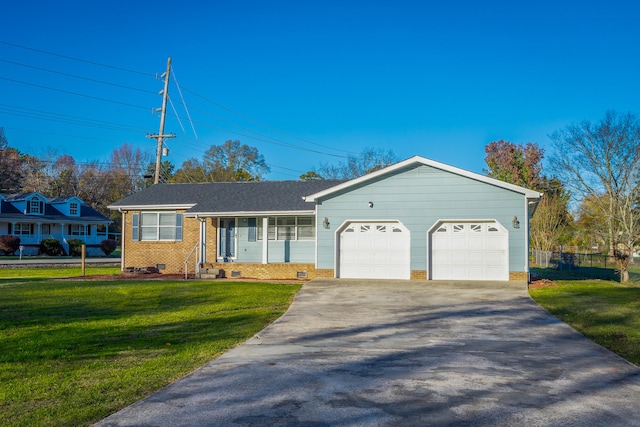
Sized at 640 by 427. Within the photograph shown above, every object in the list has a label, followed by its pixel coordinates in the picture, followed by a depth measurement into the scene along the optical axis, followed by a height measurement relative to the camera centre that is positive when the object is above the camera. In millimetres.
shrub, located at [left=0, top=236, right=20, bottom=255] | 41969 -80
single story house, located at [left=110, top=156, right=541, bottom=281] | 18828 +547
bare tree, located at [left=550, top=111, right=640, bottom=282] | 30109 +3386
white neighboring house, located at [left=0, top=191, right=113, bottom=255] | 45772 +1870
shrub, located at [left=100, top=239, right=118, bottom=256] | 45000 -205
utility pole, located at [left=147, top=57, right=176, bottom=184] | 32562 +7250
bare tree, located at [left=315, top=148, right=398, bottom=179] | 56534 +7457
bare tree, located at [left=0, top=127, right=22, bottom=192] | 61406 +7880
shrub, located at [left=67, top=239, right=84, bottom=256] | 45656 -300
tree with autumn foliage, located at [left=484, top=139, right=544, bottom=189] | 52500 +7702
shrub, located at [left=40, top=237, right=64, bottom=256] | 44406 -300
